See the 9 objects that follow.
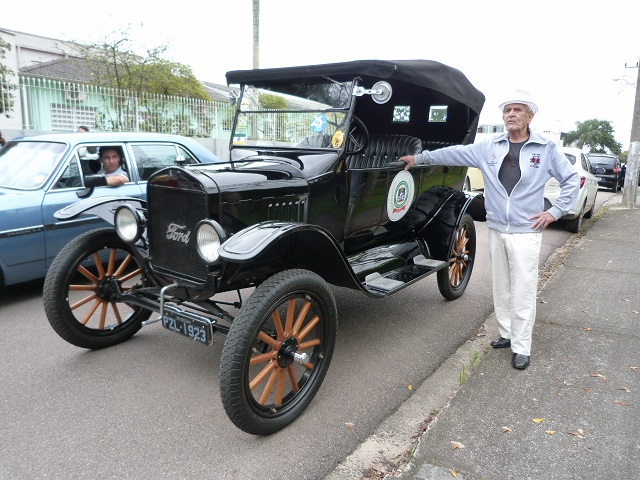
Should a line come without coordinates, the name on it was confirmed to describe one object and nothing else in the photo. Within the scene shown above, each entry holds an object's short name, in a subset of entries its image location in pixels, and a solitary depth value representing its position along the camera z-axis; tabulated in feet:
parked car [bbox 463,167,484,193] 41.75
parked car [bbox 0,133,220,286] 14.89
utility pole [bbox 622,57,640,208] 41.27
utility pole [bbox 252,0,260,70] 45.65
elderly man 11.39
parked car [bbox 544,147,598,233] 29.30
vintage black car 9.07
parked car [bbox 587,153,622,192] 63.21
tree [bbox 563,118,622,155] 217.97
